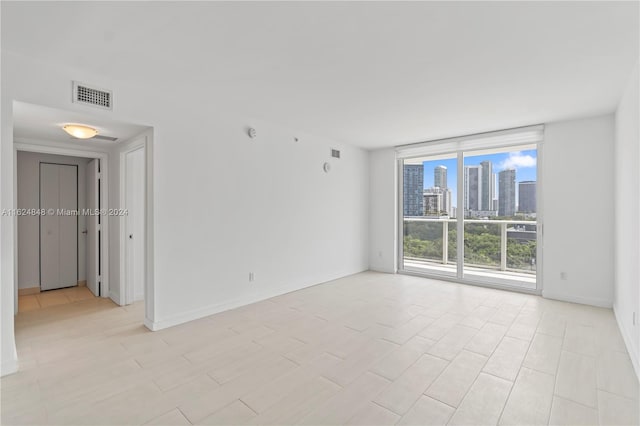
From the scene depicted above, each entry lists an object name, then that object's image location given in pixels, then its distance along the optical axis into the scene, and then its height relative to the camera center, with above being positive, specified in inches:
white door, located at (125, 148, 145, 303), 169.2 -7.5
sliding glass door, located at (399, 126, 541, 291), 193.3 -3.1
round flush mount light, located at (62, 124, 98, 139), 125.1 +32.6
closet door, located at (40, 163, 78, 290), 191.2 -9.8
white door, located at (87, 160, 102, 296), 181.0 -11.2
